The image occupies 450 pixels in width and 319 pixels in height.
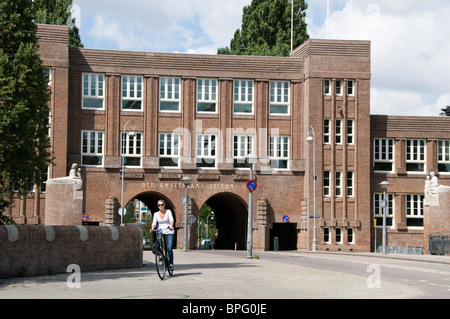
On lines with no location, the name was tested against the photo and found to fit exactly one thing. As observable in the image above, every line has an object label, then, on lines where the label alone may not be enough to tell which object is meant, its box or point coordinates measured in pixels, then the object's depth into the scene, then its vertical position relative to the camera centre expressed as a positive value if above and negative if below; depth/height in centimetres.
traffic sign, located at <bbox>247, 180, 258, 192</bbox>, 3121 +71
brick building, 5328 +492
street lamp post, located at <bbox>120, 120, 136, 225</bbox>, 5141 +362
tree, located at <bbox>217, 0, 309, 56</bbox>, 7562 +1809
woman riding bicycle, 1830 -57
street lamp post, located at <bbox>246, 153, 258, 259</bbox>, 3110 -128
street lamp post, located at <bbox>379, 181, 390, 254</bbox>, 4373 -6
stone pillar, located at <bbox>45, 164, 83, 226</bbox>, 3438 +0
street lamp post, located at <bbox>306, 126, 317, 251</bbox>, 5158 +265
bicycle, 1797 -123
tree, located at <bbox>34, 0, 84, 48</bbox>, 6675 +1682
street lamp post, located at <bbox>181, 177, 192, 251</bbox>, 4533 +17
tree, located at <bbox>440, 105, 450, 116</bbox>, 7091 +877
